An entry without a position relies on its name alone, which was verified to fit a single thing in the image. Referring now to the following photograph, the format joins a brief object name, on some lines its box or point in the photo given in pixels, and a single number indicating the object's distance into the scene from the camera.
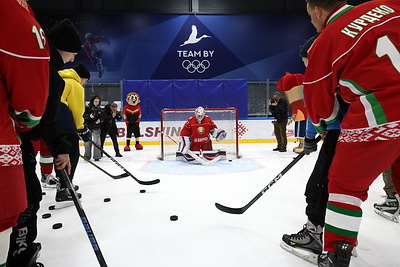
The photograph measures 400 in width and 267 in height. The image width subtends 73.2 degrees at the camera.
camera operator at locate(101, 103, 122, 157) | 5.06
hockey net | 5.60
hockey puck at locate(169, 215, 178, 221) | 1.96
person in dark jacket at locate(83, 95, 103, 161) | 4.61
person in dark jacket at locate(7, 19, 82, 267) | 1.10
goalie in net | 4.41
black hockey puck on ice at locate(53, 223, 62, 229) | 1.86
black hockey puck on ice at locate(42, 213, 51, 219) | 2.06
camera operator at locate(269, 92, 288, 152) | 5.73
